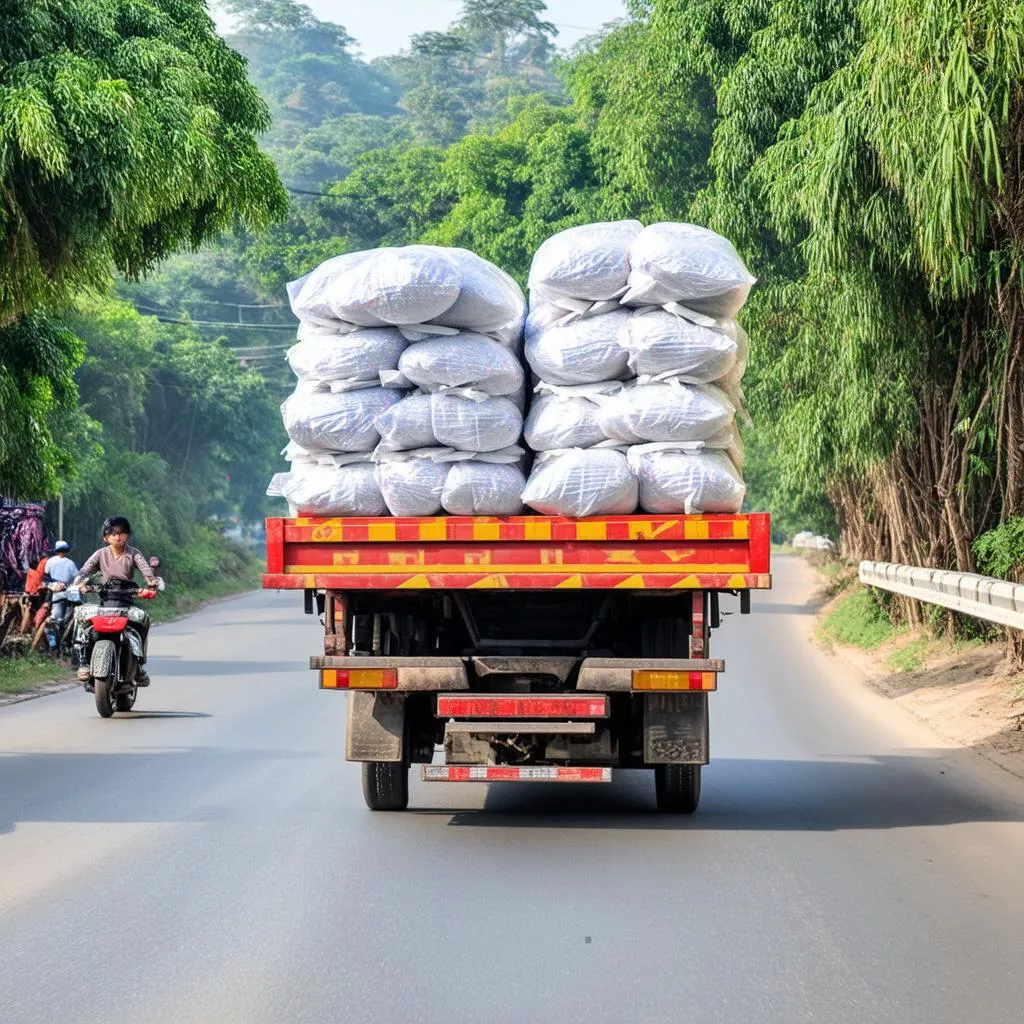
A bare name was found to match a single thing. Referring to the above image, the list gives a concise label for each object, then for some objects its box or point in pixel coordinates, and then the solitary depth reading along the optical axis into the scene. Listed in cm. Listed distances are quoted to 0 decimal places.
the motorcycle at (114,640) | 2812
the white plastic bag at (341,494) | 1778
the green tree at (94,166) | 2153
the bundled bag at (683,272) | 1777
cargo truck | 1706
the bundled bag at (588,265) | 1803
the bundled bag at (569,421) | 1769
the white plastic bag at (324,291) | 1817
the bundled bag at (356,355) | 1805
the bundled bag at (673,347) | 1773
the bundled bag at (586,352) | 1783
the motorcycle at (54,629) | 4034
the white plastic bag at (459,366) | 1775
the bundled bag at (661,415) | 1748
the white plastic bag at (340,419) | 1787
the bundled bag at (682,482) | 1727
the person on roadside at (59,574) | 4016
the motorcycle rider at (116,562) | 2850
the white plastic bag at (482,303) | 1797
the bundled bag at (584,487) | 1714
